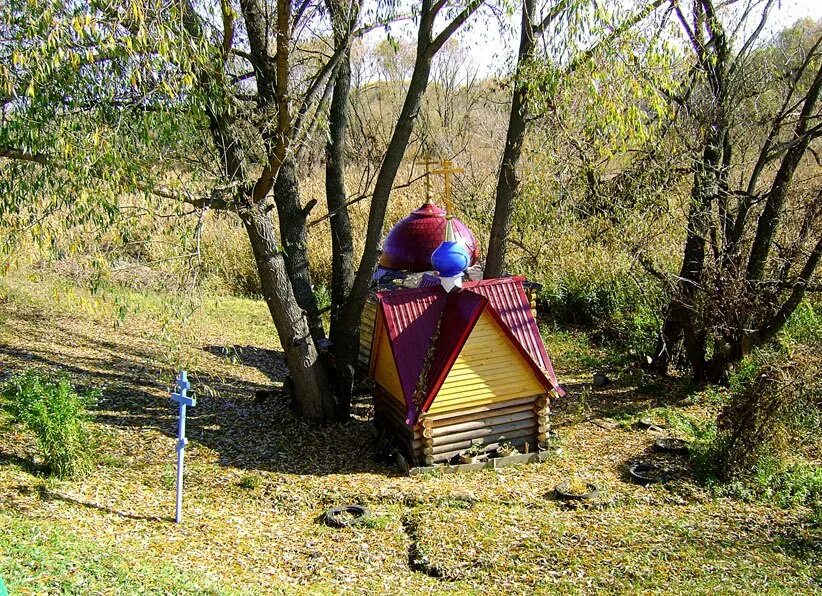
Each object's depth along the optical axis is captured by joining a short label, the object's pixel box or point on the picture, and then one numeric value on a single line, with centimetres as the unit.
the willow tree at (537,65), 743
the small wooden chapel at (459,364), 837
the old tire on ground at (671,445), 927
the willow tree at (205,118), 610
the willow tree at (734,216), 1023
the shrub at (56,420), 695
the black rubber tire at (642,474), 844
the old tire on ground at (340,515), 725
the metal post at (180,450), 677
